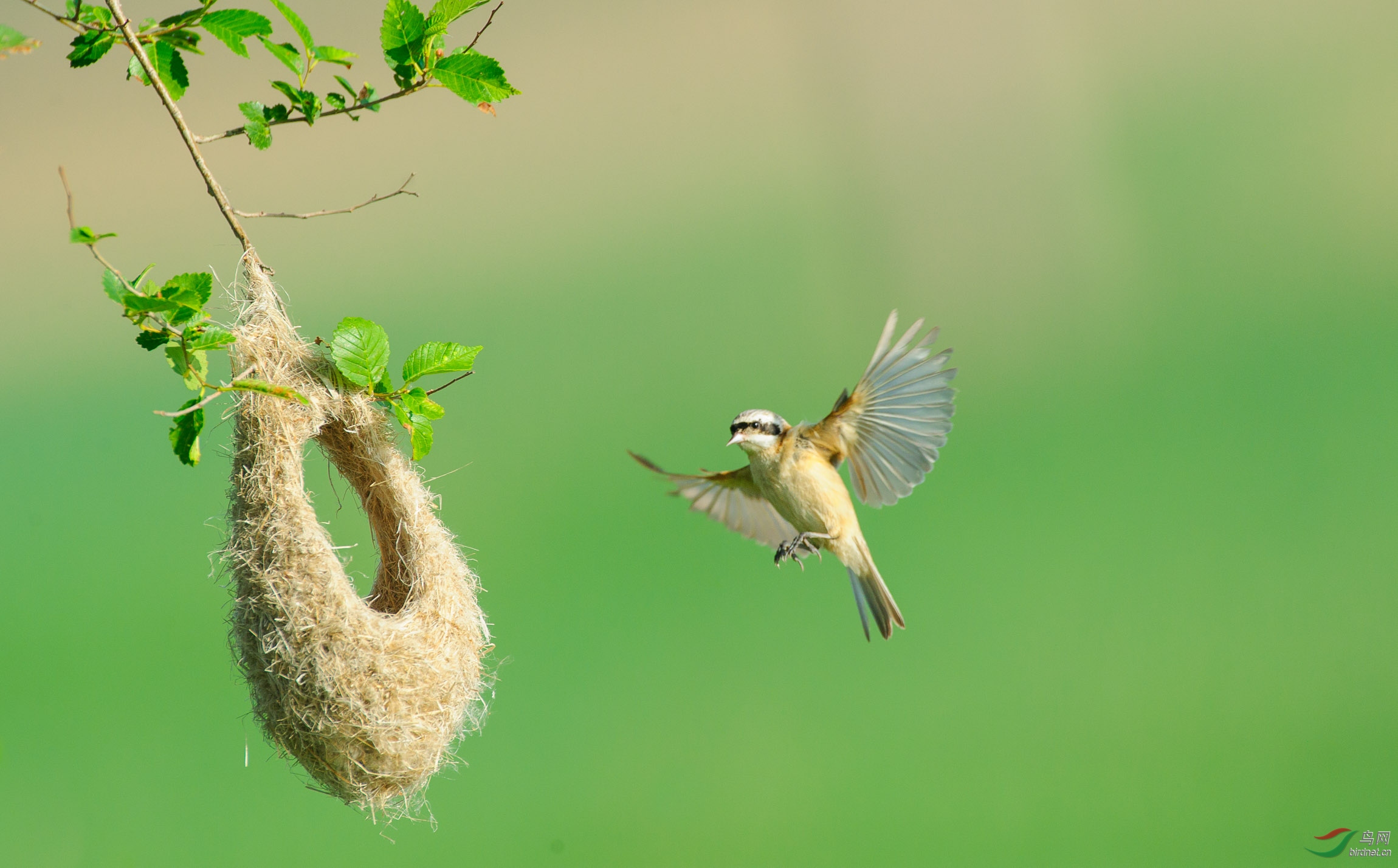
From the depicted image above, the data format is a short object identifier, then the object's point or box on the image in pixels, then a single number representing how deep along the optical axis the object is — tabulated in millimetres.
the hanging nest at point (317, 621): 9178
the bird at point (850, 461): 9260
